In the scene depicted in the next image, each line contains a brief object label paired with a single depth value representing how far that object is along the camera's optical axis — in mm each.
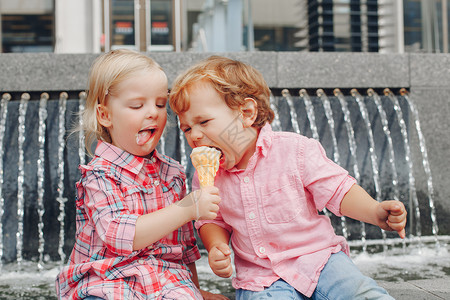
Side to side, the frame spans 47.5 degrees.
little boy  2025
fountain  3725
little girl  1896
